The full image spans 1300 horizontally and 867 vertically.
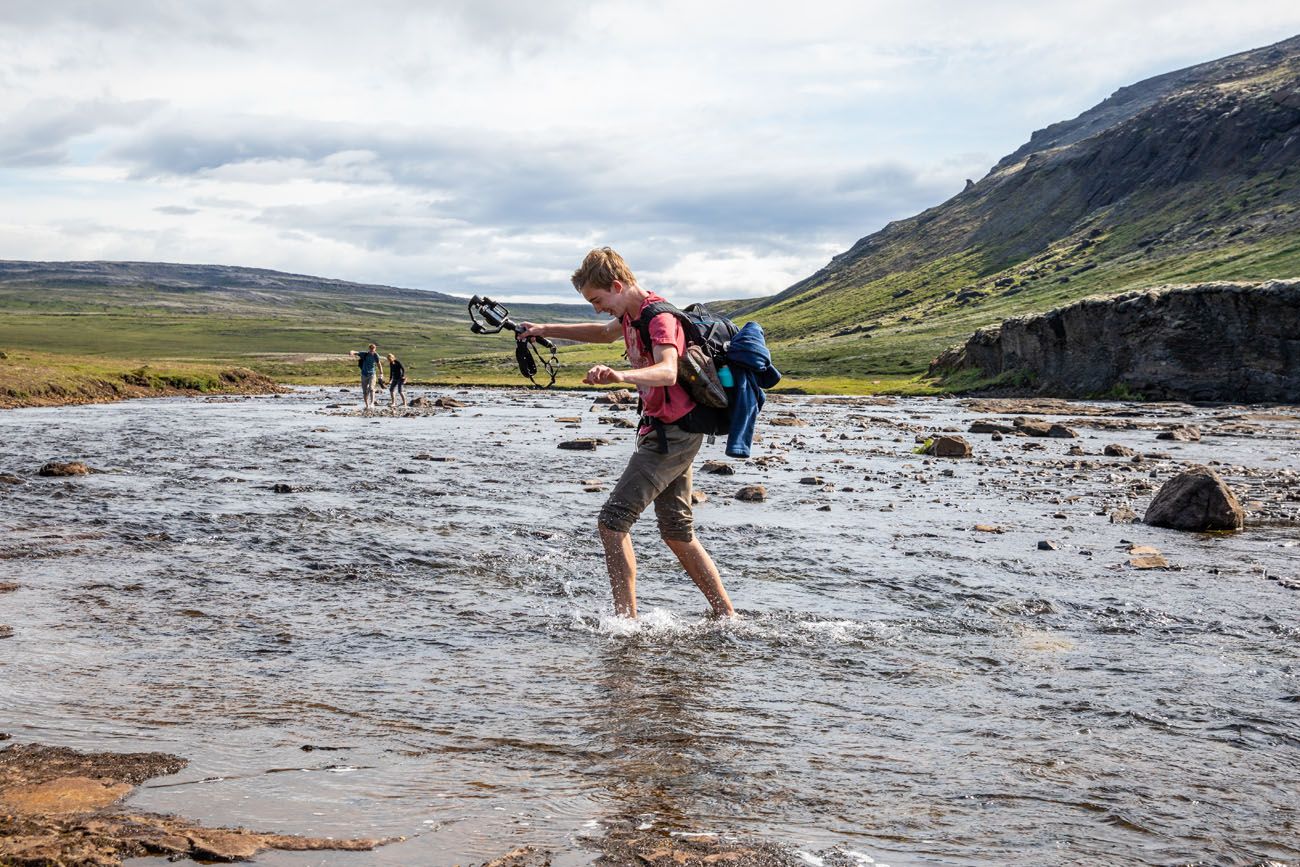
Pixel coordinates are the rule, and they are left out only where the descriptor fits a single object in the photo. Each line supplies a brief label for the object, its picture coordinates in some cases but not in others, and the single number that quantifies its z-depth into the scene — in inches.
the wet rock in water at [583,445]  1261.8
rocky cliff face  2652.6
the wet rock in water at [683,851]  190.1
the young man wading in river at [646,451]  369.1
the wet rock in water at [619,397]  2644.9
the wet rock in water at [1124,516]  688.4
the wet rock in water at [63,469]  845.2
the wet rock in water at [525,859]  188.2
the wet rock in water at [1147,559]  520.9
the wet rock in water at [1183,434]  1454.2
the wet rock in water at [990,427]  1589.6
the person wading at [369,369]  2059.5
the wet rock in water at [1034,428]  1536.7
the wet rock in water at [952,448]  1196.5
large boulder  634.8
